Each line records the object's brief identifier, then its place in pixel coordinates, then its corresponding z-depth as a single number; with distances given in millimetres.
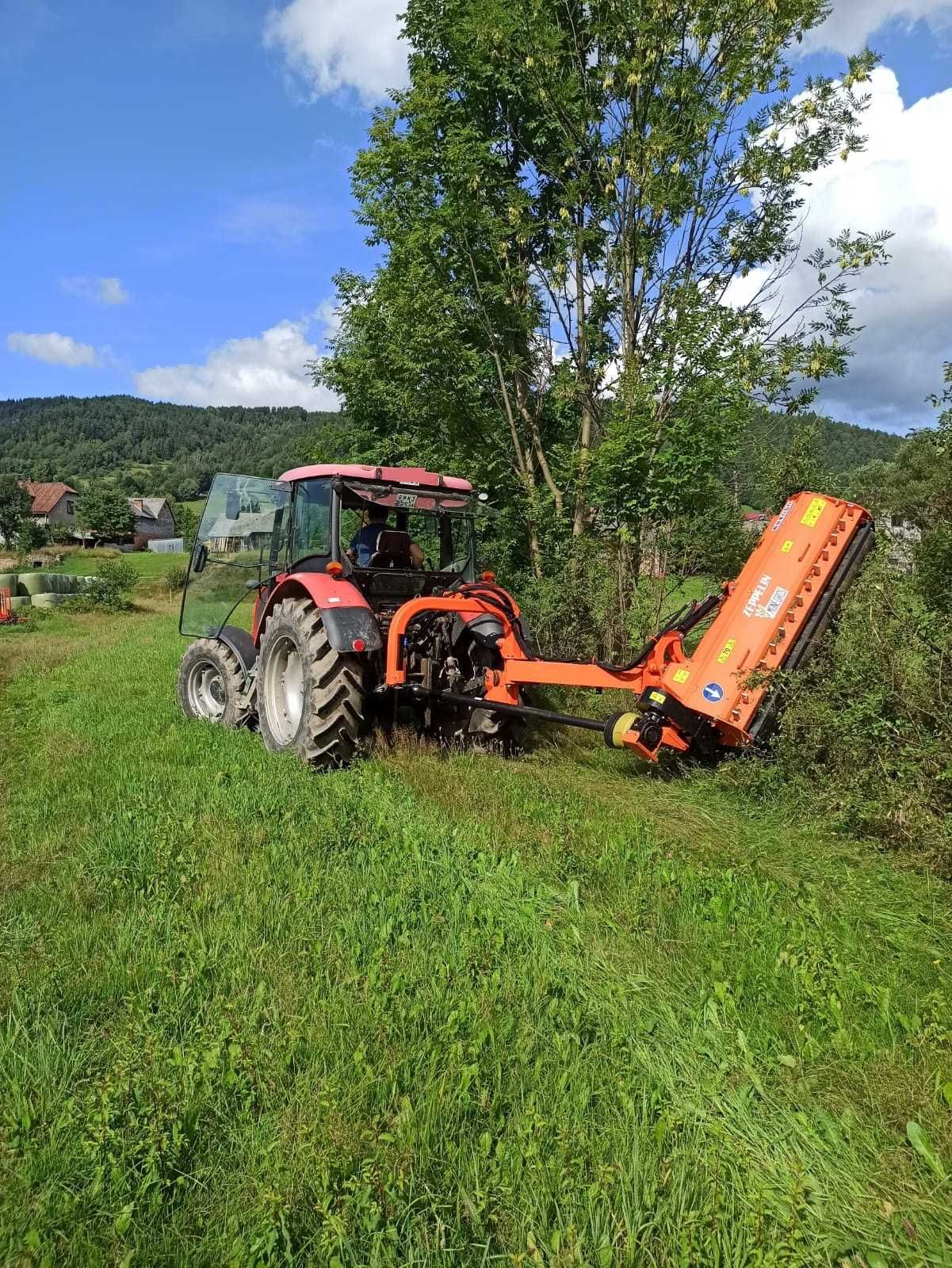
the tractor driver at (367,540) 6793
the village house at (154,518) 102062
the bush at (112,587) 24203
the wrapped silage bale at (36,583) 24859
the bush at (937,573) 5094
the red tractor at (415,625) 4922
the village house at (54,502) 87375
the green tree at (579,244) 8383
